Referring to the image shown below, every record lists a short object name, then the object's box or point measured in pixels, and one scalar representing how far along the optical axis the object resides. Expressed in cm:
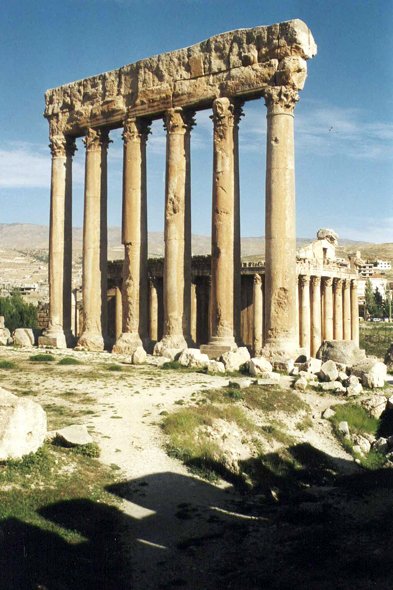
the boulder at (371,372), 2275
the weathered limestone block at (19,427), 1209
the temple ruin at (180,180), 2578
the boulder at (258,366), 2356
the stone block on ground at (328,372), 2312
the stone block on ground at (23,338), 3476
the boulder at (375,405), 2032
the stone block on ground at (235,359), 2502
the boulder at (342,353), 2528
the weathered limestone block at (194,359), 2564
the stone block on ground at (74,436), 1370
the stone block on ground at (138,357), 2679
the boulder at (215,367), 2433
